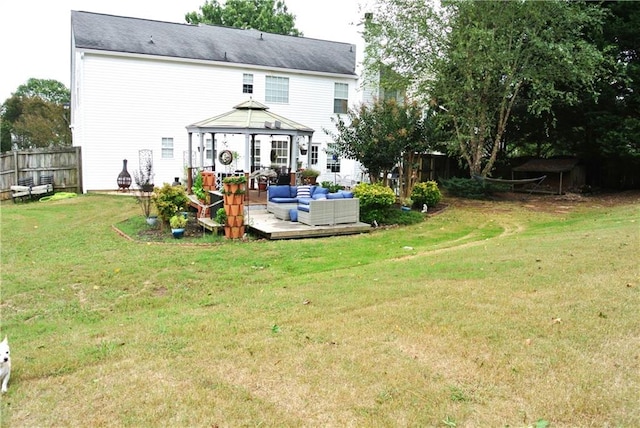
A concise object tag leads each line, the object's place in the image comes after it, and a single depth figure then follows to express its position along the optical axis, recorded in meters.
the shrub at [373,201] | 11.74
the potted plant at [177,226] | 10.00
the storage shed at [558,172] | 18.62
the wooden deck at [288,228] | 10.16
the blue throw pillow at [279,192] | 12.42
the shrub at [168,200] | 10.38
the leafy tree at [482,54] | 14.91
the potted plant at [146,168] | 16.60
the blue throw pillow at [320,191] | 11.80
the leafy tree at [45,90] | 49.50
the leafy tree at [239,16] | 40.50
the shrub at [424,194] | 14.19
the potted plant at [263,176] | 14.41
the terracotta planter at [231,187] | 9.90
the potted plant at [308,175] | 15.63
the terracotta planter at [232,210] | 9.98
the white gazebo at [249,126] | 13.04
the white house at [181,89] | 18.20
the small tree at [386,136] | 13.63
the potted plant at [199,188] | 11.95
